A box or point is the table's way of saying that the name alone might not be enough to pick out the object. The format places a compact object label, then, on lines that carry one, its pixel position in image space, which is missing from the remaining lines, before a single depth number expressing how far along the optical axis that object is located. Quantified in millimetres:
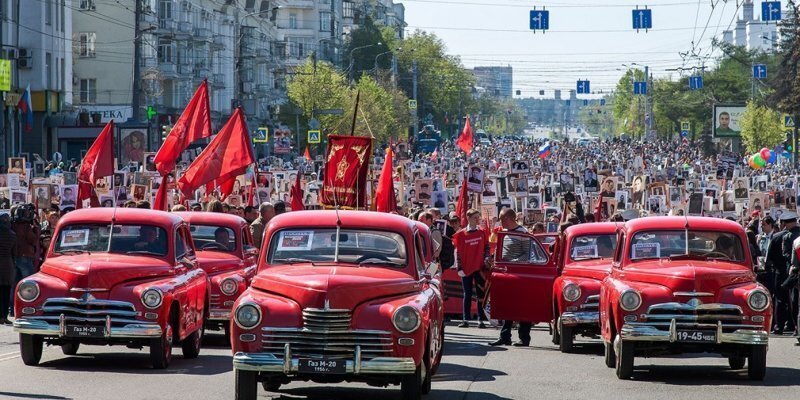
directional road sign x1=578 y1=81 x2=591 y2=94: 136750
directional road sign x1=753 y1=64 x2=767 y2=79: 109888
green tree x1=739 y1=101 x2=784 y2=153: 115688
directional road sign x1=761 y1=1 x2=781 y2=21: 65375
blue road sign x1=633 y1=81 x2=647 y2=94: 135588
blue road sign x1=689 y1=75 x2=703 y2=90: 129500
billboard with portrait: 123688
